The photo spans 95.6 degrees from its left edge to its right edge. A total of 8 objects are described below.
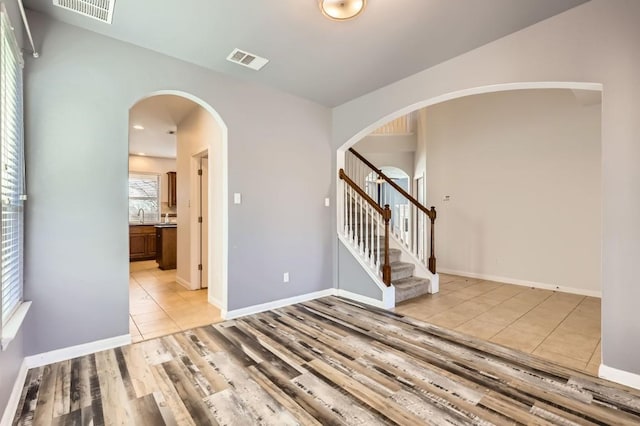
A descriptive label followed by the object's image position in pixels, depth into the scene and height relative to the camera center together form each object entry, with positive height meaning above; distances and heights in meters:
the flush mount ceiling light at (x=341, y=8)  2.18 +1.56
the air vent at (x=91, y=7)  2.22 +1.61
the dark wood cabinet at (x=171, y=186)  8.30 +0.73
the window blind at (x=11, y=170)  1.69 +0.28
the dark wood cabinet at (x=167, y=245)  6.10 -0.71
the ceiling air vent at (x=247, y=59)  2.96 +1.62
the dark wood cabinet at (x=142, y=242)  7.38 -0.79
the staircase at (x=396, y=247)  4.00 -0.56
